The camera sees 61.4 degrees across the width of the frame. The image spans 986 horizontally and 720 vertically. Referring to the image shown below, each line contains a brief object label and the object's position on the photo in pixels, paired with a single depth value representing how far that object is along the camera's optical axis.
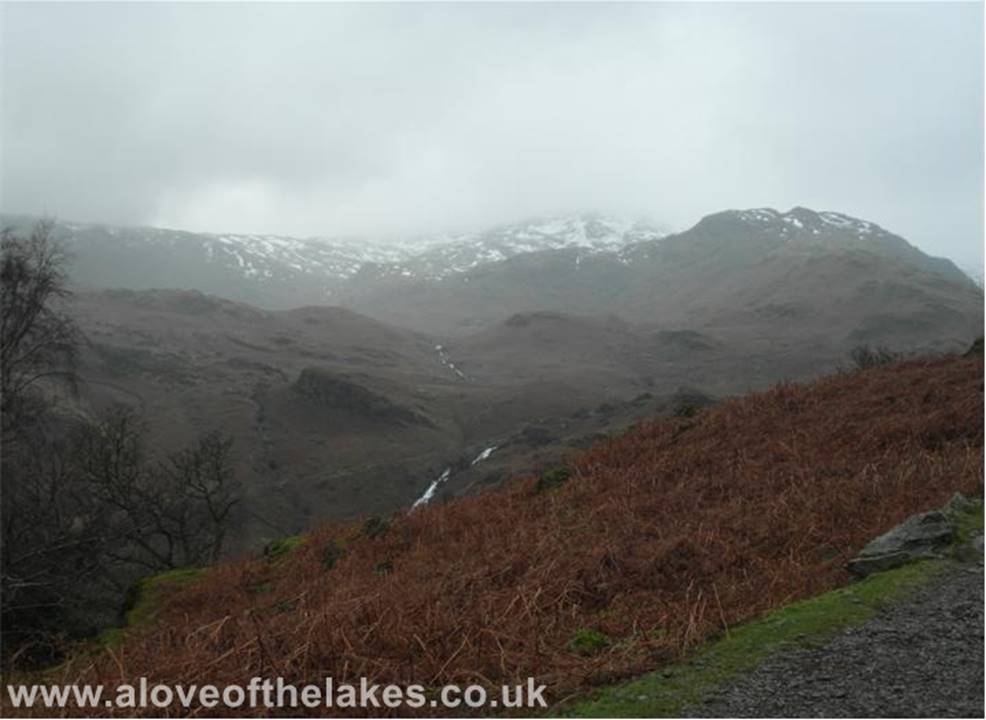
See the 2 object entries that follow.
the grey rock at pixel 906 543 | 6.80
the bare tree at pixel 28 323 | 17.25
